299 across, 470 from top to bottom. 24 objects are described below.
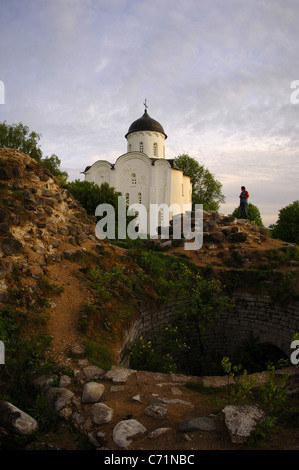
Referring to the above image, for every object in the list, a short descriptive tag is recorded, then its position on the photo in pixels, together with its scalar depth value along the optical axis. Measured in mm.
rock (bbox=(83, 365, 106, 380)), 3765
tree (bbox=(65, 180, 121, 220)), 14148
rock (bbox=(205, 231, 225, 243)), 10180
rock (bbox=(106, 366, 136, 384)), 3751
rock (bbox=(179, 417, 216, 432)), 2736
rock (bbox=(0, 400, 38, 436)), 2861
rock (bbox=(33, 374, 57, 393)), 3512
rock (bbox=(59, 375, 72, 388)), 3532
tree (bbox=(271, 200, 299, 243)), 15961
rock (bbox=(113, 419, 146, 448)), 2654
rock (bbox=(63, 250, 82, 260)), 6410
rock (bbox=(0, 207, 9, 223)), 5672
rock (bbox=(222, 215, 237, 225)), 11232
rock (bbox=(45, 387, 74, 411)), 3222
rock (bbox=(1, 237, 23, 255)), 5293
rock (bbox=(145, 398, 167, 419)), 3011
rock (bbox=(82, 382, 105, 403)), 3318
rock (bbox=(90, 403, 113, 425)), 2980
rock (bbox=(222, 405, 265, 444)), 2605
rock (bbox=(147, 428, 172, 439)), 2700
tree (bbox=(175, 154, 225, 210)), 33375
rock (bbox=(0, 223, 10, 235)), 5482
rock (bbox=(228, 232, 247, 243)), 9969
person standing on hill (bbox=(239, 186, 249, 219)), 11768
